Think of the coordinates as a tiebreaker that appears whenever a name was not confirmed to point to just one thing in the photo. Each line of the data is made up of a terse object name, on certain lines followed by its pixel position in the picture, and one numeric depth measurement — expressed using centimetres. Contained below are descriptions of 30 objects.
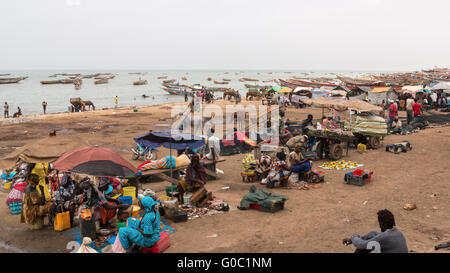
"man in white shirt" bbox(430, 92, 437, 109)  2652
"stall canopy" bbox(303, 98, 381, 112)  1422
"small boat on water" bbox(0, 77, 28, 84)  10725
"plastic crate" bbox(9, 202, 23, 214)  815
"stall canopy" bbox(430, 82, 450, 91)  2483
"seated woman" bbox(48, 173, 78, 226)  734
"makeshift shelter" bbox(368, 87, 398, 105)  2621
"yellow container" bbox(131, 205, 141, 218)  748
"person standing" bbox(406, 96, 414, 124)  1933
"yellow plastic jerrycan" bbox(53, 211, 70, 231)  707
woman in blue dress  559
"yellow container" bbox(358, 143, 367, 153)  1376
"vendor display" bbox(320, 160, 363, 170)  1187
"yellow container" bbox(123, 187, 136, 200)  858
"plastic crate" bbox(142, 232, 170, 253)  579
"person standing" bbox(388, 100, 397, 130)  1830
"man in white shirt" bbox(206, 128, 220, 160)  1211
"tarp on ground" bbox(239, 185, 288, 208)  788
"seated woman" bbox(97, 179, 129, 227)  696
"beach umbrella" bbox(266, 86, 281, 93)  3731
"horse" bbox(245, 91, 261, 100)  4030
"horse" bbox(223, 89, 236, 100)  3965
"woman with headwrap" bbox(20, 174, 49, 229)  707
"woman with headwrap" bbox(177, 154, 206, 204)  836
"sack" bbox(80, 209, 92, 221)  644
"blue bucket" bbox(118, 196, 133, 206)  797
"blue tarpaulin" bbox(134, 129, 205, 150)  956
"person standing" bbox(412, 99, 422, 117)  2029
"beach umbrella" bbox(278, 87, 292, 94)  3462
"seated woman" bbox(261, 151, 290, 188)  990
